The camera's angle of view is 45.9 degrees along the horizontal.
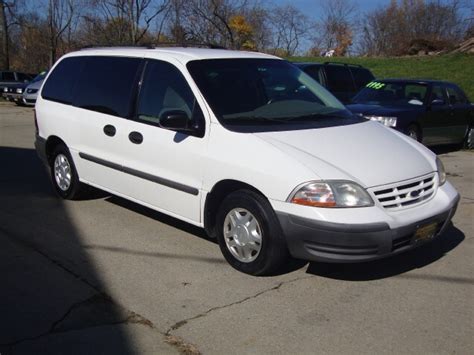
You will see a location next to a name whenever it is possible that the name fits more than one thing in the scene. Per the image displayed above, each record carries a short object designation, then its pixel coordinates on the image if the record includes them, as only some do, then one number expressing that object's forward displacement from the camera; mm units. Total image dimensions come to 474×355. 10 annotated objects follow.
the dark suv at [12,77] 28000
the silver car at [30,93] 22297
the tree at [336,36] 45688
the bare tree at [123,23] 24750
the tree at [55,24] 32719
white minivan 3953
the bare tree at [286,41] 35031
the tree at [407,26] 46469
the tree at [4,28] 36719
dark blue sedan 10005
